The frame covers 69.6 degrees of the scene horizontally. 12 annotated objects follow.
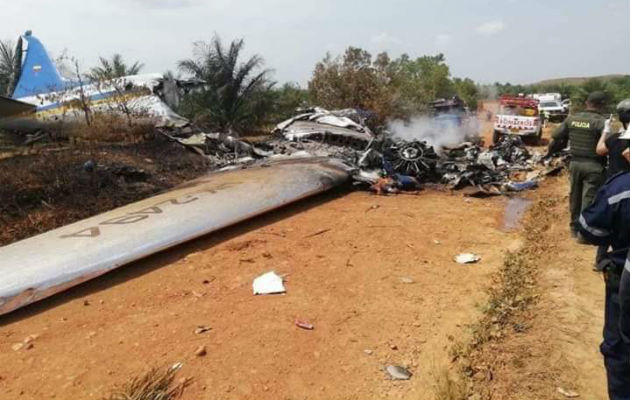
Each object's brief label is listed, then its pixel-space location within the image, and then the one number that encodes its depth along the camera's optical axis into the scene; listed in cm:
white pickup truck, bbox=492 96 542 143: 1566
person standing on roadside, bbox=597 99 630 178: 389
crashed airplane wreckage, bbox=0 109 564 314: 439
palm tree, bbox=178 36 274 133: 1819
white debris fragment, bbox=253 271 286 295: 425
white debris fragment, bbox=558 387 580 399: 283
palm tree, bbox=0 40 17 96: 1958
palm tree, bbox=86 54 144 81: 1296
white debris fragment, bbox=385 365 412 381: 304
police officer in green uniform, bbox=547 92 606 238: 508
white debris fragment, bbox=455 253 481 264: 504
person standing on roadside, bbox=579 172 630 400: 225
